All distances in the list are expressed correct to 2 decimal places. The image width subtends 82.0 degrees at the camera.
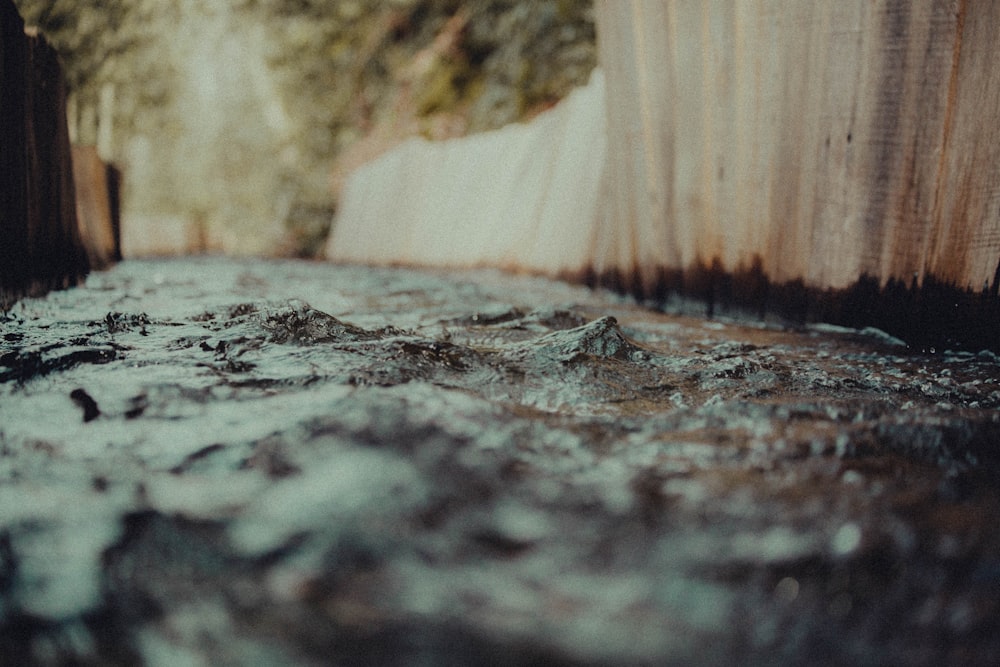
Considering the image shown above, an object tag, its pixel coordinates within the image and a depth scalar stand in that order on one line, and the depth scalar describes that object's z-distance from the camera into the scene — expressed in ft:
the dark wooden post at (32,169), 7.06
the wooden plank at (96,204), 13.71
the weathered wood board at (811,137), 5.80
